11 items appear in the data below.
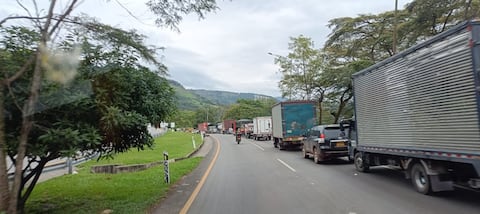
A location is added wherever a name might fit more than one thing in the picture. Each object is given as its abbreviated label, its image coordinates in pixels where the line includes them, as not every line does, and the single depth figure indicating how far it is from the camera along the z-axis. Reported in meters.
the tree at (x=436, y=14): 21.78
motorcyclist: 40.06
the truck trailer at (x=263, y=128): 46.75
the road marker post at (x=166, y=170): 12.52
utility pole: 19.01
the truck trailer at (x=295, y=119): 27.17
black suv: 16.88
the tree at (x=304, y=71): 41.06
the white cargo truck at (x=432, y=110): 7.36
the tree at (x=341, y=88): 30.04
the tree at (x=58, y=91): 6.65
